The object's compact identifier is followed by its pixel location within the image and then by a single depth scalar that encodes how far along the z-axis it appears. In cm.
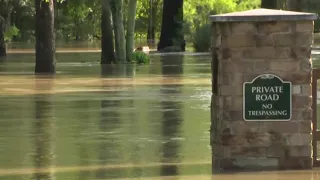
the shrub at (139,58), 3966
